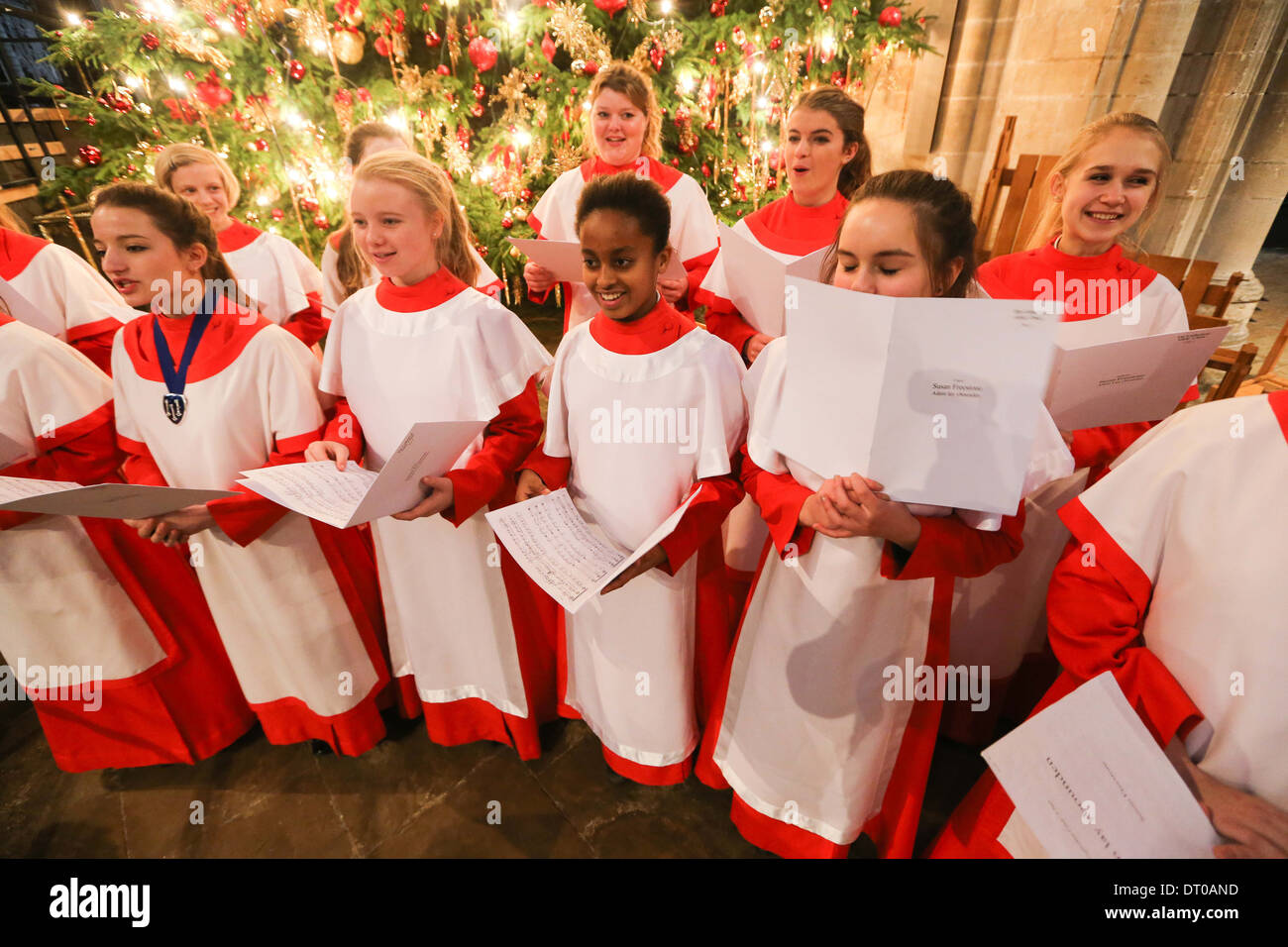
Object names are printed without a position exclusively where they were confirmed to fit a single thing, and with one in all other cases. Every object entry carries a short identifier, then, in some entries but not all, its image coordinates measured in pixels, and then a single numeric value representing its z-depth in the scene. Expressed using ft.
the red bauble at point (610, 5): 13.16
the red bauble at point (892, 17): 13.66
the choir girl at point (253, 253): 8.95
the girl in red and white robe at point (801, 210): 7.42
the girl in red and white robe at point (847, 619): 3.99
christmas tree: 13.43
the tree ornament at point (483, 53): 13.80
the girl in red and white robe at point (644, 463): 4.91
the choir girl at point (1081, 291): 5.85
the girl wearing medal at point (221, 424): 5.54
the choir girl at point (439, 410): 5.55
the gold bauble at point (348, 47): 14.10
